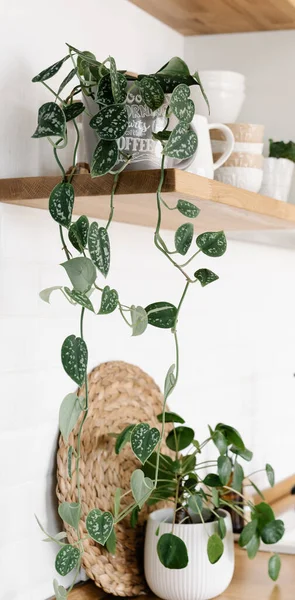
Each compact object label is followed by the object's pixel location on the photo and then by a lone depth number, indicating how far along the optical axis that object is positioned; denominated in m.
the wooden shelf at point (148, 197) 1.94
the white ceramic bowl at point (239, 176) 2.52
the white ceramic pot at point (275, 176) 2.71
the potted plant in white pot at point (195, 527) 2.28
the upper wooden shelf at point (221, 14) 2.57
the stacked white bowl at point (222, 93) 2.55
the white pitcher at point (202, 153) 2.19
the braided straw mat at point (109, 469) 2.28
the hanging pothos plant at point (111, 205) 1.87
